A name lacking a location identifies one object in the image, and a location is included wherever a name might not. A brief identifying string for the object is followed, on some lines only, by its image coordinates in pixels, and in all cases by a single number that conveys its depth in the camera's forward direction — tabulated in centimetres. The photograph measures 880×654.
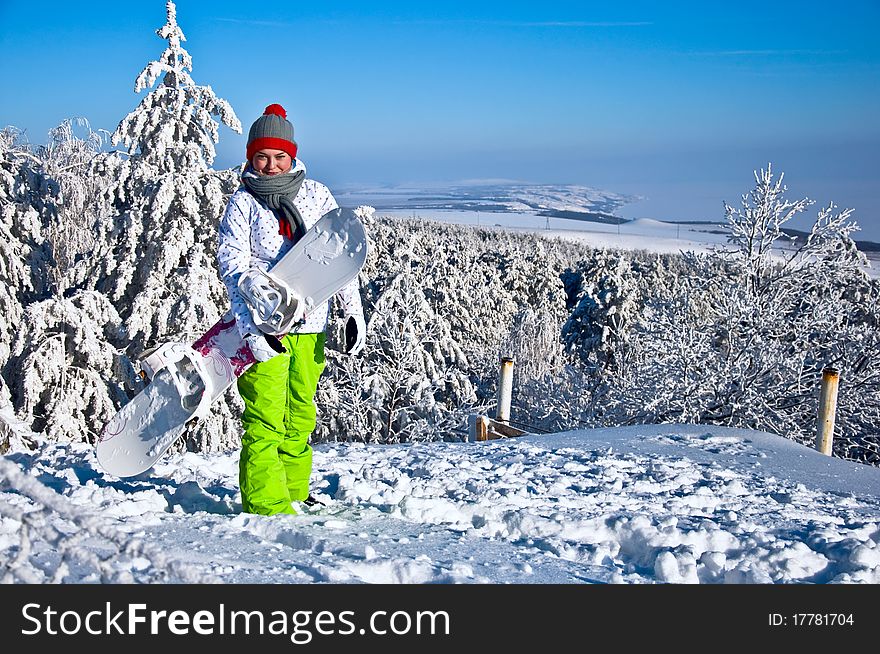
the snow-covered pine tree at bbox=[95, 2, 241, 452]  1106
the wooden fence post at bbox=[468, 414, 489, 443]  761
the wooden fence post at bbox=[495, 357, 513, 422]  830
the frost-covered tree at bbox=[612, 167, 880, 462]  1219
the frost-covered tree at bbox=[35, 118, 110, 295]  1393
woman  362
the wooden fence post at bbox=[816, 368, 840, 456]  659
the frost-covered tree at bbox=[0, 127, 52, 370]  1131
